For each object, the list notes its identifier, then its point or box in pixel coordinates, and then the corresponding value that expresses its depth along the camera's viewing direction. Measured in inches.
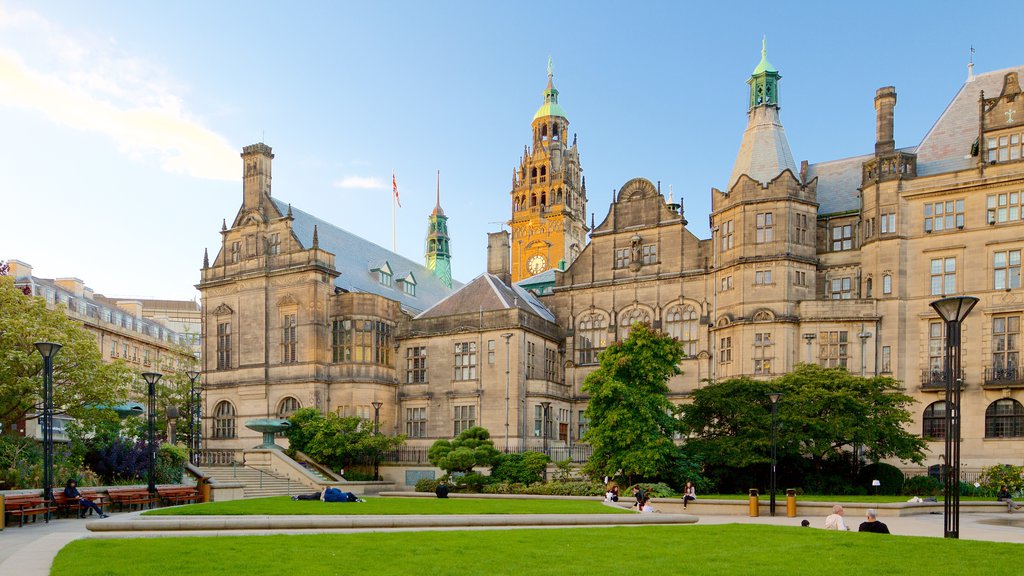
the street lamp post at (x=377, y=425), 2004.2
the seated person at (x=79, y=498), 1102.4
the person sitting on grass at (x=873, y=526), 845.2
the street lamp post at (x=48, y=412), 1014.4
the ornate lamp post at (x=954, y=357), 793.6
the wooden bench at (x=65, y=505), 1097.4
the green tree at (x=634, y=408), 1523.1
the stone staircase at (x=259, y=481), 1674.5
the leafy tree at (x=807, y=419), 1501.0
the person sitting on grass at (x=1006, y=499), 1302.9
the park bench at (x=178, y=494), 1330.0
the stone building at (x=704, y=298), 1753.2
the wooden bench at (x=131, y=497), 1249.4
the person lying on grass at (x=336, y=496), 1233.4
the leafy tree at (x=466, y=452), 1690.5
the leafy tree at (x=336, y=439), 1908.2
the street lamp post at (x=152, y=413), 1282.0
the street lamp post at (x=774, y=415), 1222.2
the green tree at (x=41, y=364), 1395.2
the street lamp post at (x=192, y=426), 2117.4
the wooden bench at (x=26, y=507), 988.6
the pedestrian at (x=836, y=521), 905.5
